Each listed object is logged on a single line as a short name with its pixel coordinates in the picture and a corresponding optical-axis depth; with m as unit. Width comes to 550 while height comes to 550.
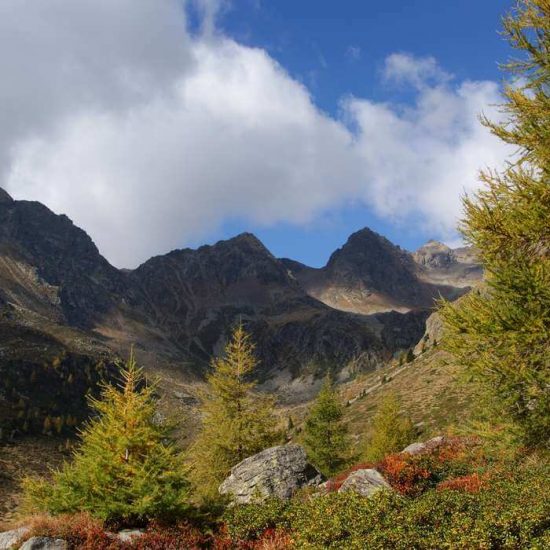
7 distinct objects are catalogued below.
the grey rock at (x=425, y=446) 24.47
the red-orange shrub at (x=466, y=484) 14.07
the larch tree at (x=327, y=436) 31.52
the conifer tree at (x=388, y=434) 30.61
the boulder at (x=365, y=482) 15.24
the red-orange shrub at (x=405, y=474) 15.95
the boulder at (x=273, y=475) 17.74
